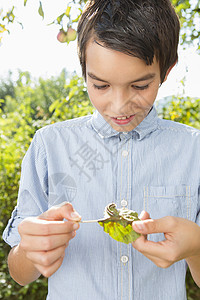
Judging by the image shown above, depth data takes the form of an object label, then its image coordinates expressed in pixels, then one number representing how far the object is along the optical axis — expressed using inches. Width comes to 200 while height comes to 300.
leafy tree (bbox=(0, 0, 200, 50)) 65.7
